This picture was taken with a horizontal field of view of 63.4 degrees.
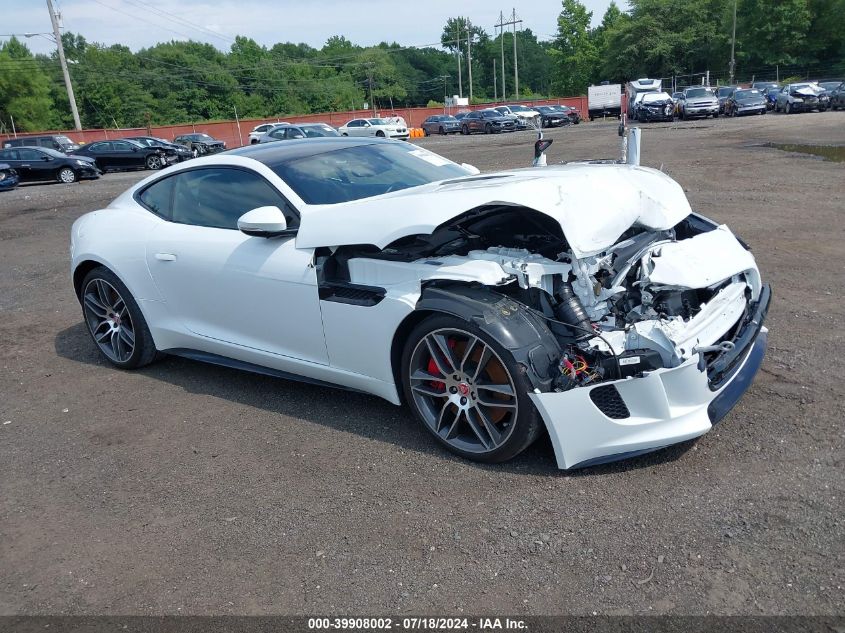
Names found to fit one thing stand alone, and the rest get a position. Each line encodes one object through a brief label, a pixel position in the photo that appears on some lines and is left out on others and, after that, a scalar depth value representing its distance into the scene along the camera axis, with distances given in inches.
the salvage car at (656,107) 1375.5
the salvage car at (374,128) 1476.4
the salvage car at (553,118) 1693.5
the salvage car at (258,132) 1439.1
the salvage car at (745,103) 1350.9
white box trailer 1865.2
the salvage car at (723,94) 1425.9
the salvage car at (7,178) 887.7
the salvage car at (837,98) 1273.5
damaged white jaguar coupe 122.6
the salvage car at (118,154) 1115.3
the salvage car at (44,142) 1314.0
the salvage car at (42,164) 957.2
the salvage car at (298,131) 1165.1
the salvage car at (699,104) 1352.1
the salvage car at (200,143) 1400.1
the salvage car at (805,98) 1284.4
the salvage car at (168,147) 1147.9
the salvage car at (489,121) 1641.2
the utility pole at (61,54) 1651.1
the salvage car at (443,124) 1800.0
